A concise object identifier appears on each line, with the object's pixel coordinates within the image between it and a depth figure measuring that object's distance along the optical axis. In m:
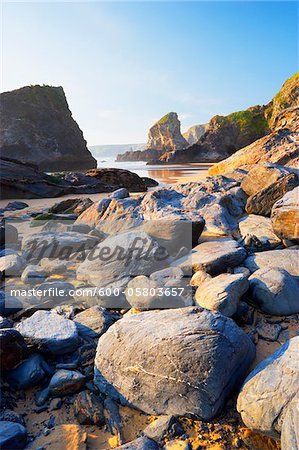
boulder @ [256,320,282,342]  2.72
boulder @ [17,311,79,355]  2.62
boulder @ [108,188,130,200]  6.43
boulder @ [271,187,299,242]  4.08
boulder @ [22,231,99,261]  4.75
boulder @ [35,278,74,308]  3.59
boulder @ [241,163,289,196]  5.79
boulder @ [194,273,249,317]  2.79
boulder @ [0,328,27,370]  2.35
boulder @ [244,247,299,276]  3.46
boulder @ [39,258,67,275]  4.38
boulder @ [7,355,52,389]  2.37
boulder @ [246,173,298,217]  5.13
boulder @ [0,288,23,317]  3.40
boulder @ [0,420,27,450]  1.83
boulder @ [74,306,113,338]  2.94
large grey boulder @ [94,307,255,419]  2.03
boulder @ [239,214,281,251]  4.29
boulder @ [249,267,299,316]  2.96
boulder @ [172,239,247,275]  3.63
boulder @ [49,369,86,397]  2.30
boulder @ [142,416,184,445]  1.91
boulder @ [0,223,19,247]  5.69
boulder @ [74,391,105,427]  2.10
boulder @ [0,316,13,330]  2.80
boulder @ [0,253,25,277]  4.36
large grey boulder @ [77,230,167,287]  3.84
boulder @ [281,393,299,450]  1.60
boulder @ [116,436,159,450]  1.79
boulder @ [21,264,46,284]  4.13
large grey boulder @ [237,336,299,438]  1.78
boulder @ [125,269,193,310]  3.10
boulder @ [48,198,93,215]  7.81
